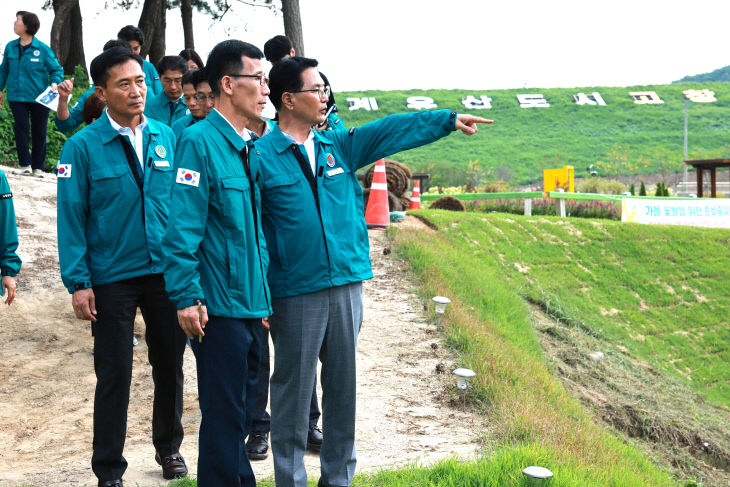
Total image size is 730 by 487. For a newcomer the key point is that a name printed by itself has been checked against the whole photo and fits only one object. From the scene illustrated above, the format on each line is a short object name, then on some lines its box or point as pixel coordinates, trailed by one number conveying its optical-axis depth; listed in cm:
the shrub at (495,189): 2742
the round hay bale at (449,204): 1800
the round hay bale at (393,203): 1493
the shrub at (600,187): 2824
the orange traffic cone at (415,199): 1633
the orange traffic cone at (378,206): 1076
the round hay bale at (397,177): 1600
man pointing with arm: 352
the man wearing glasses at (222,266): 307
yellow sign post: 2177
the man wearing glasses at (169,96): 559
